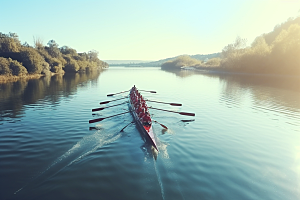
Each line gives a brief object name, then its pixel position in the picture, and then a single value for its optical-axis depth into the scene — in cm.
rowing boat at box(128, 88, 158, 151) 880
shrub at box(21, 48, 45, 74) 4462
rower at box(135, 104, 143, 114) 1201
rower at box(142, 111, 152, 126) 1056
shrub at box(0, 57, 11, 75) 3678
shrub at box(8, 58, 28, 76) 3969
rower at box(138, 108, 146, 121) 1121
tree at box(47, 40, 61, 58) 7366
